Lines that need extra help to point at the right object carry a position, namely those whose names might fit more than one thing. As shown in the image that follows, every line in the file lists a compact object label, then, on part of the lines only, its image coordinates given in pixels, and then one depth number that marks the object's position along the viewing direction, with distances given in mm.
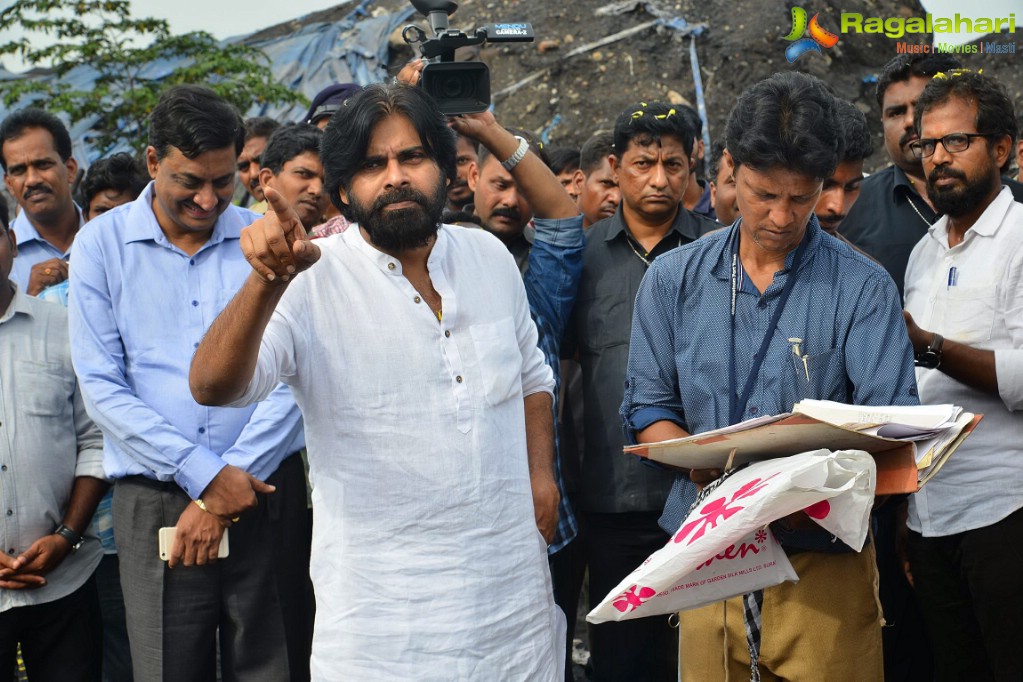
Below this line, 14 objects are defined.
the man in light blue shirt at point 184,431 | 3332
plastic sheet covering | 11352
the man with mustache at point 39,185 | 4914
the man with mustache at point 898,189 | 4129
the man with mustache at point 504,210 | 4457
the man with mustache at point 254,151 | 5922
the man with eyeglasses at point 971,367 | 3248
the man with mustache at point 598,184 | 5676
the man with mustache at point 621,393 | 3910
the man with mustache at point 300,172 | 4789
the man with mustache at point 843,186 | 3928
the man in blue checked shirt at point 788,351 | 2775
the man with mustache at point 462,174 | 5742
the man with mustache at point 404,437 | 2678
